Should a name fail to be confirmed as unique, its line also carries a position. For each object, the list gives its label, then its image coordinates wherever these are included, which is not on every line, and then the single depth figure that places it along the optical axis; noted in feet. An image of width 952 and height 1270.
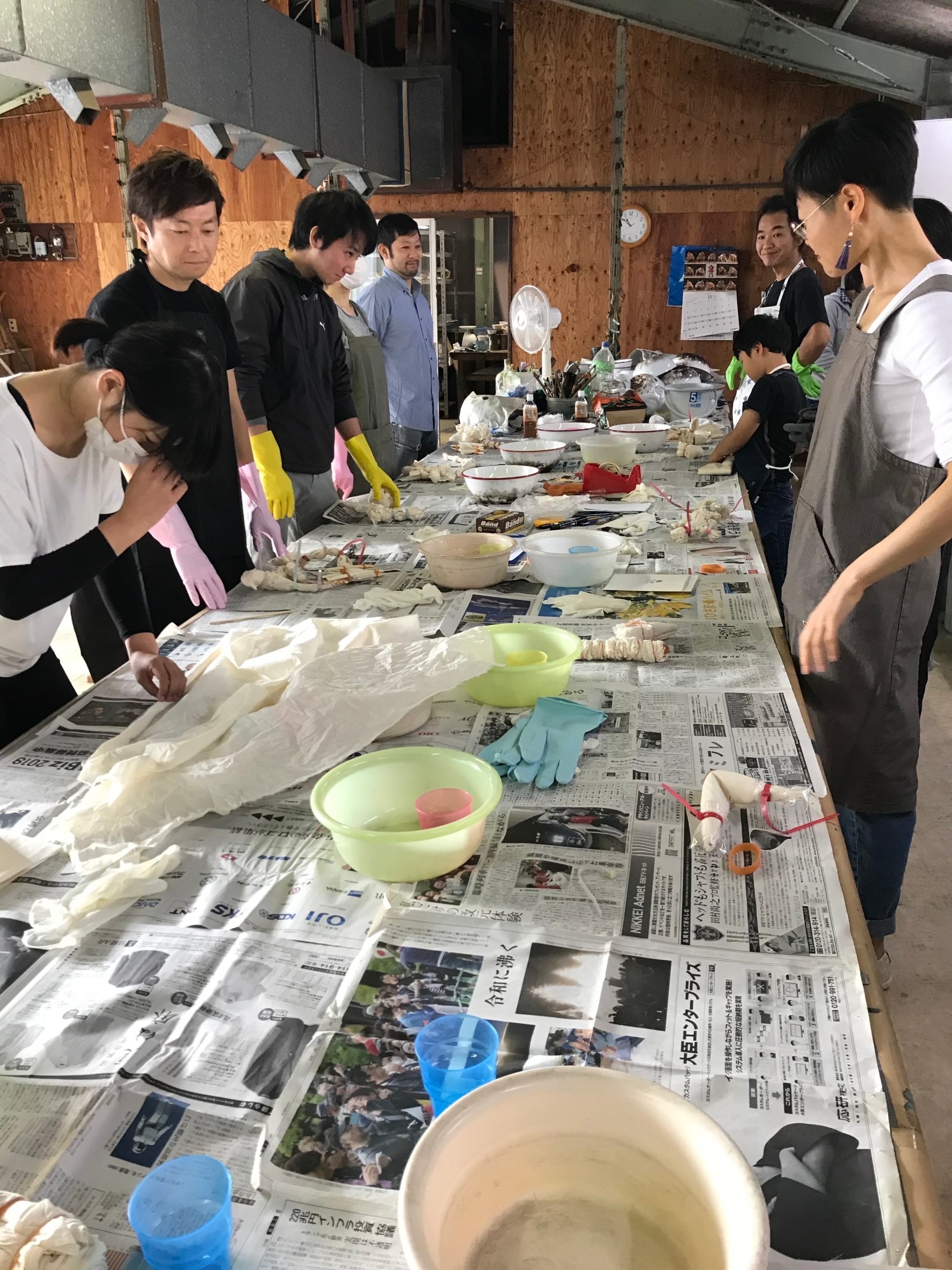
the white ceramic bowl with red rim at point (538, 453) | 11.78
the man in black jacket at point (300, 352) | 9.55
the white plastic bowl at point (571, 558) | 7.00
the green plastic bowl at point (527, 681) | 5.08
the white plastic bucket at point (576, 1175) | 2.12
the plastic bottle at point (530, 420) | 13.42
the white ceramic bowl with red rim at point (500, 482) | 10.01
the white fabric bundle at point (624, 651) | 5.75
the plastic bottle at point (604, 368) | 15.84
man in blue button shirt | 14.97
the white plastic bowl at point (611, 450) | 11.09
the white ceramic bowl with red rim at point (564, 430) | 12.35
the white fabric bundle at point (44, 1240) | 2.08
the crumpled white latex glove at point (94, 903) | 3.40
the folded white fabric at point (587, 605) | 6.68
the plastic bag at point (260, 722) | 4.09
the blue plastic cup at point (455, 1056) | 2.59
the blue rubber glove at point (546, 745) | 4.46
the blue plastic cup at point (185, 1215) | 2.17
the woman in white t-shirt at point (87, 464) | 4.76
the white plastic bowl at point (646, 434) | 12.67
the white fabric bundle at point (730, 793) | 3.98
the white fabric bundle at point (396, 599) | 6.89
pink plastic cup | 3.85
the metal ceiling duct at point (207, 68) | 10.05
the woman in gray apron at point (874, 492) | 4.89
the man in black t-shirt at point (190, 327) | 7.44
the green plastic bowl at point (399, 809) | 3.59
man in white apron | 13.79
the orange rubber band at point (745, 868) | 3.67
